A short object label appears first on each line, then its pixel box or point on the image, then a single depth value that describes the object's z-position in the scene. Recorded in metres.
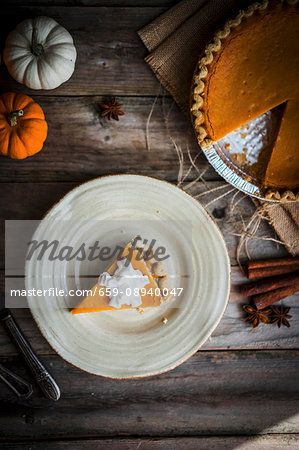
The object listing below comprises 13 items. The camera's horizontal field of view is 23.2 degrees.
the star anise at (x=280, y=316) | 0.99
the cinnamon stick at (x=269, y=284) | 0.98
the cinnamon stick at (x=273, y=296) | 0.98
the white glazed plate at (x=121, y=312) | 0.95
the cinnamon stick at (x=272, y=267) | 0.98
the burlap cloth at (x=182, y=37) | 0.96
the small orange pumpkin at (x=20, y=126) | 0.93
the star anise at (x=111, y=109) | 0.97
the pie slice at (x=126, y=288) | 0.94
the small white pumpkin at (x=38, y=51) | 0.93
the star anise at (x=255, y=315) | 0.99
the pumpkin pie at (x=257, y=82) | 0.91
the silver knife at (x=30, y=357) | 0.97
